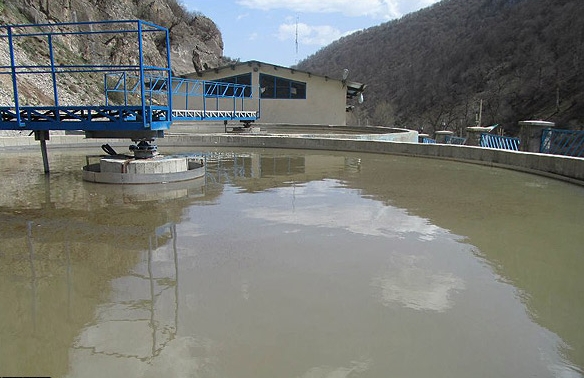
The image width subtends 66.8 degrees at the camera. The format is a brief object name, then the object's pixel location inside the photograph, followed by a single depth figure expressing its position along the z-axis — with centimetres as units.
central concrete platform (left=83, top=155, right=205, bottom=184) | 912
